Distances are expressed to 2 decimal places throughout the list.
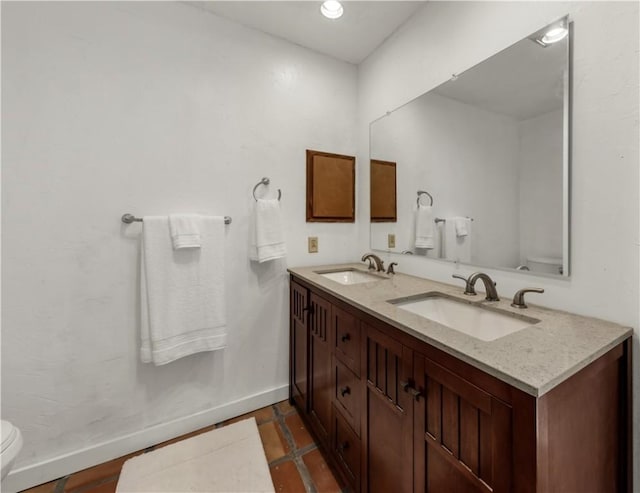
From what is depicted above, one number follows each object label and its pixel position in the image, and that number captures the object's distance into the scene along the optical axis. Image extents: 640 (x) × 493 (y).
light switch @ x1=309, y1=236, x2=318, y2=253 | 1.93
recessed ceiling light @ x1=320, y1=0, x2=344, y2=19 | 1.48
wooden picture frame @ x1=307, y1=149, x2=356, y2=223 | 1.90
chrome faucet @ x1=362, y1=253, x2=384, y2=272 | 1.74
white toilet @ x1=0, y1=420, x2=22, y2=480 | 0.93
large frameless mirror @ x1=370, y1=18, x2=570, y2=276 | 0.99
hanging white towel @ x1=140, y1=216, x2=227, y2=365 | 1.38
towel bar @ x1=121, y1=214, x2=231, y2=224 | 1.38
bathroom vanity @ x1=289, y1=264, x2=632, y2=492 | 0.58
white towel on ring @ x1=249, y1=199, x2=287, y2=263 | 1.63
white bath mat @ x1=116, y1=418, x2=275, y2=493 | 1.23
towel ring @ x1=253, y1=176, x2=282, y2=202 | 1.73
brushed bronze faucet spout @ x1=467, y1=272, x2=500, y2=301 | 1.09
